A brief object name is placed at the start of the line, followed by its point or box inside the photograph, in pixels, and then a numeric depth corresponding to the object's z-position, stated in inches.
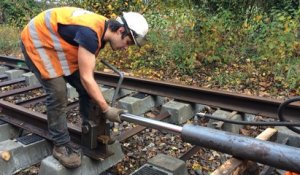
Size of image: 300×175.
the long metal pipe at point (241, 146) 71.9
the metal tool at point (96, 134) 105.5
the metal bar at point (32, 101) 156.5
